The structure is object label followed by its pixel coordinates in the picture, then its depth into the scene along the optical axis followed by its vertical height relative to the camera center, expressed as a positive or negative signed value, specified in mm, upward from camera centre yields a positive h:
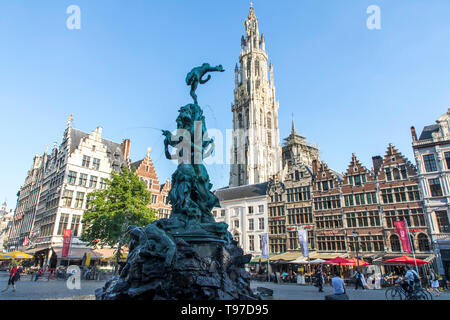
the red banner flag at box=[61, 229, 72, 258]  27478 +1369
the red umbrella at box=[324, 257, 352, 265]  24819 -424
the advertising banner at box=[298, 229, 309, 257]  28516 +1374
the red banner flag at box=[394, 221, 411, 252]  25922 +2002
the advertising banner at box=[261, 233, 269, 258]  32769 +993
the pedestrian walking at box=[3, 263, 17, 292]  13676 -951
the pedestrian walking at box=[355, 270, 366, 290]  19673 -1548
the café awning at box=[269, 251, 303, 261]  33969 -16
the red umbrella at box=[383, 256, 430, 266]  21406 -285
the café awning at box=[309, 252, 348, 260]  31922 +109
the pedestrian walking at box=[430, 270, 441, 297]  18091 -1859
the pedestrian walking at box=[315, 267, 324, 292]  17828 -1484
